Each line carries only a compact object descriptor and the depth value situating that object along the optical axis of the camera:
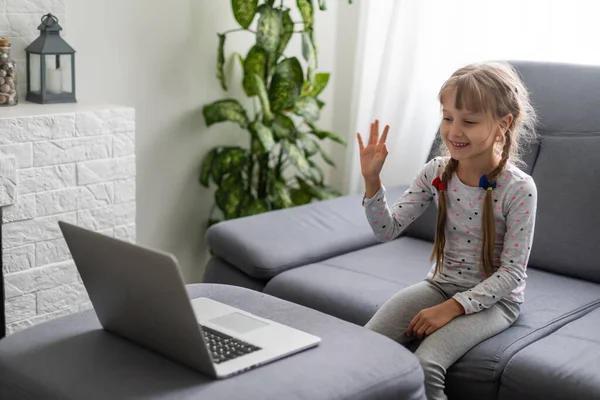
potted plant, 2.96
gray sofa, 1.99
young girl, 1.94
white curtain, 2.82
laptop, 1.50
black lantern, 2.56
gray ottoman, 1.51
